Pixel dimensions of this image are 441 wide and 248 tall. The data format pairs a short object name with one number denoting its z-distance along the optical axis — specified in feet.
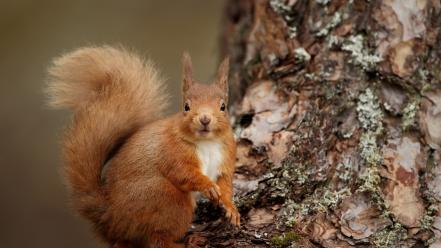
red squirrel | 20.52
